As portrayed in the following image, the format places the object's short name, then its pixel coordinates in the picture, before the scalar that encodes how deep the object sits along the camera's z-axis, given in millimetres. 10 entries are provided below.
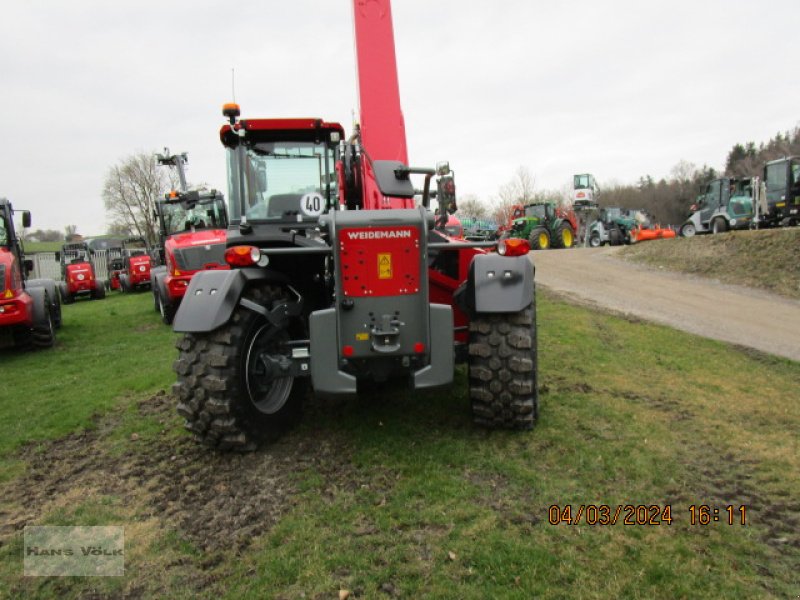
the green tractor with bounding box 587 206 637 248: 28516
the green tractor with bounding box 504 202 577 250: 25016
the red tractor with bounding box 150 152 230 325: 10133
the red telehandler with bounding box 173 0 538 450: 3494
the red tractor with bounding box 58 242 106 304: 19922
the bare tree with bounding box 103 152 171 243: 38406
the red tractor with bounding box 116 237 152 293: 20766
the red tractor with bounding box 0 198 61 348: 8055
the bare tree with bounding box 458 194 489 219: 51719
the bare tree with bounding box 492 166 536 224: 48806
